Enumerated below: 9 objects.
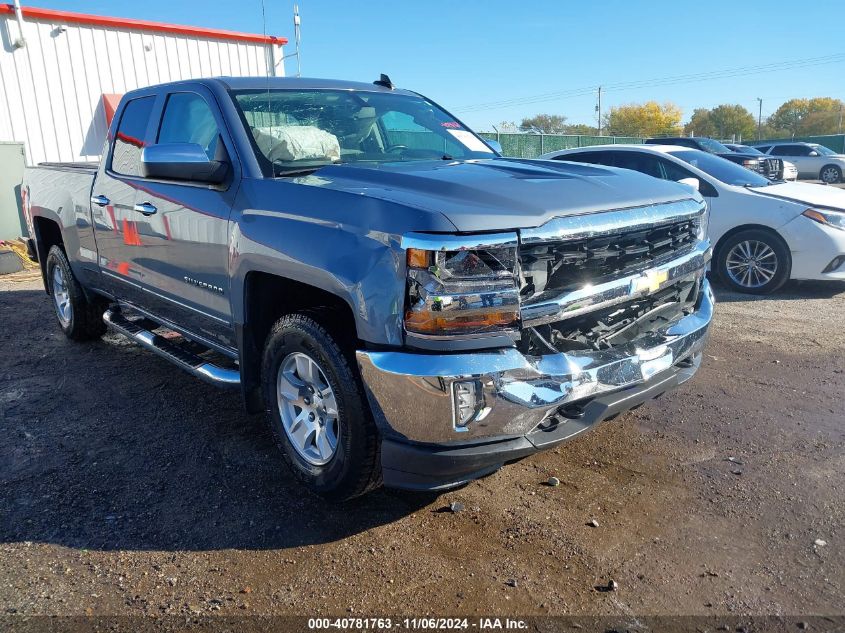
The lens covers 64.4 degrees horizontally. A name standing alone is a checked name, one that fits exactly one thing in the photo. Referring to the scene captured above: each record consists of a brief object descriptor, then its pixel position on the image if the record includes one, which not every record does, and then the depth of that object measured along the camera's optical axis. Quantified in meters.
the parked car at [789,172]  16.74
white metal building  12.83
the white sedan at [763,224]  6.85
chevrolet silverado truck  2.45
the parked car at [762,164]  10.83
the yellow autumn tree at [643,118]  88.94
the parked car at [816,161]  27.72
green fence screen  25.06
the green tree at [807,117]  86.19
